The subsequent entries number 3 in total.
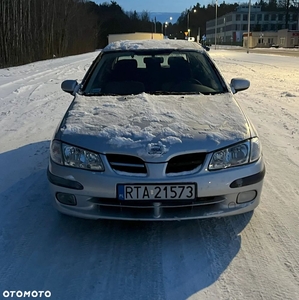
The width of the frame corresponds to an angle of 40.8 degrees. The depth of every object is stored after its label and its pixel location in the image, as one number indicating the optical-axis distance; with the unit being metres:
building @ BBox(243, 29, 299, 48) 78.50
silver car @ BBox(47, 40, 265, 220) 2.95
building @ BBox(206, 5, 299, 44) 110.75
